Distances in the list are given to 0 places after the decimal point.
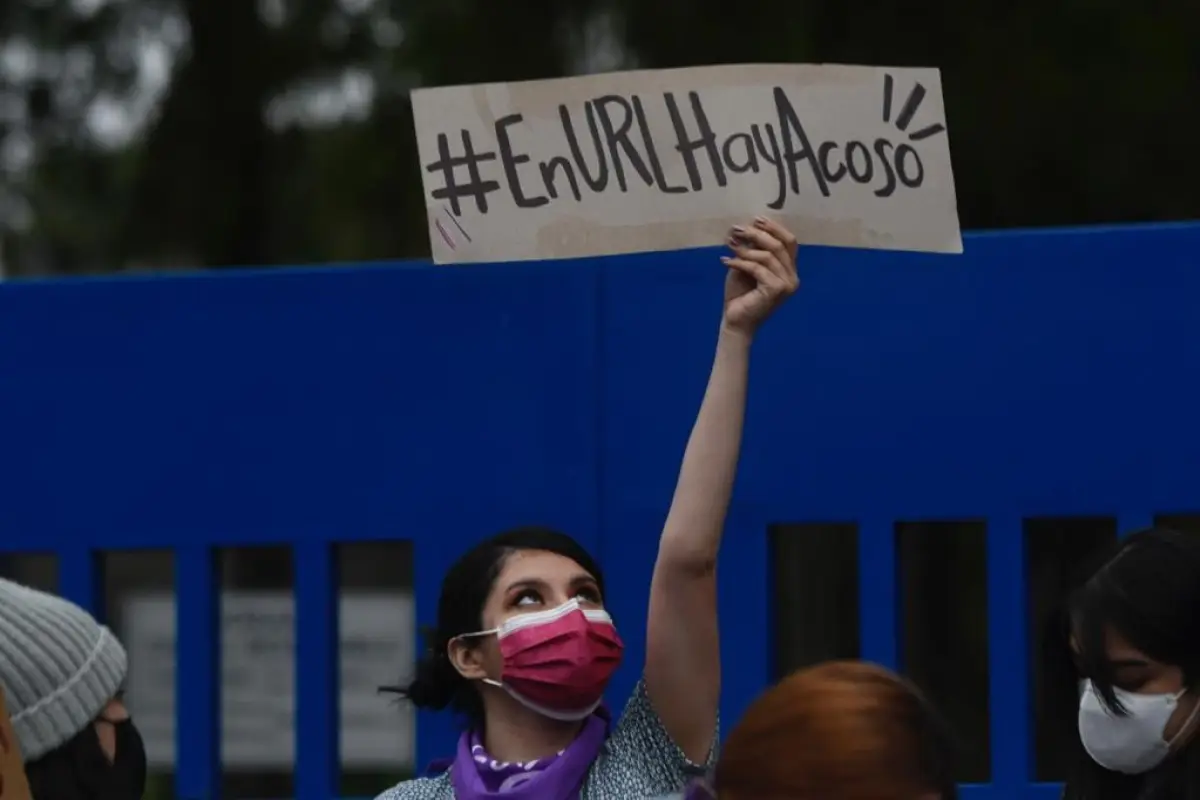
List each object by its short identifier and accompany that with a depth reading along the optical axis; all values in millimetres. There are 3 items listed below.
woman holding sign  6320
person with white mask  6109
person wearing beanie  5324
